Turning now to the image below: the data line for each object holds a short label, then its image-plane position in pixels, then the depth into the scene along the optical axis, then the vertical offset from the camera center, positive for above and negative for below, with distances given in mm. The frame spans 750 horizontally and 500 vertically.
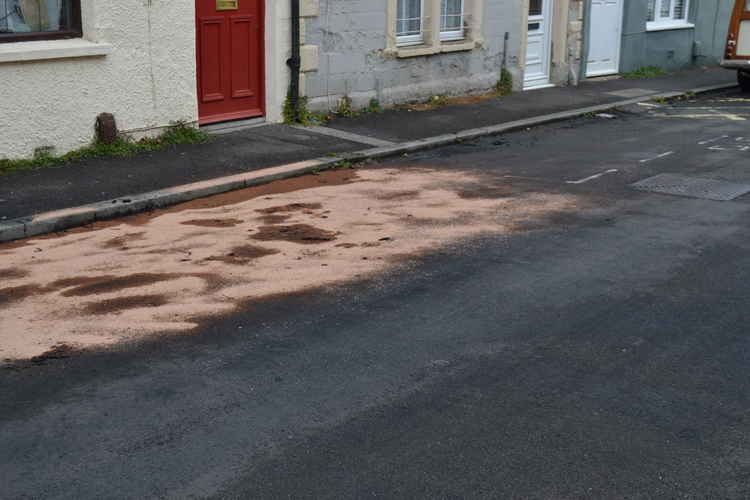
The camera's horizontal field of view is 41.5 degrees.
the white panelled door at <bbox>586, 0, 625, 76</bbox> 19578 -592
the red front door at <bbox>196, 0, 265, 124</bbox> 12539 -704
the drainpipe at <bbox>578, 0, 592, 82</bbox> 19016 -586
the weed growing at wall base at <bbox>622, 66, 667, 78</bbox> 20625 -1348
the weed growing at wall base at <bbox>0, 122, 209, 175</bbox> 10719 -1647
